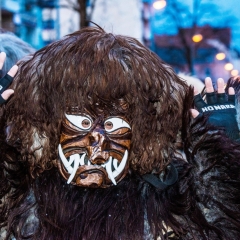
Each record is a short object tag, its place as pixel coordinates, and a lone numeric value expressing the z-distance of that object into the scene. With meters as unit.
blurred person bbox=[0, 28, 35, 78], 2.98
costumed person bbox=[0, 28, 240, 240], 2.17
